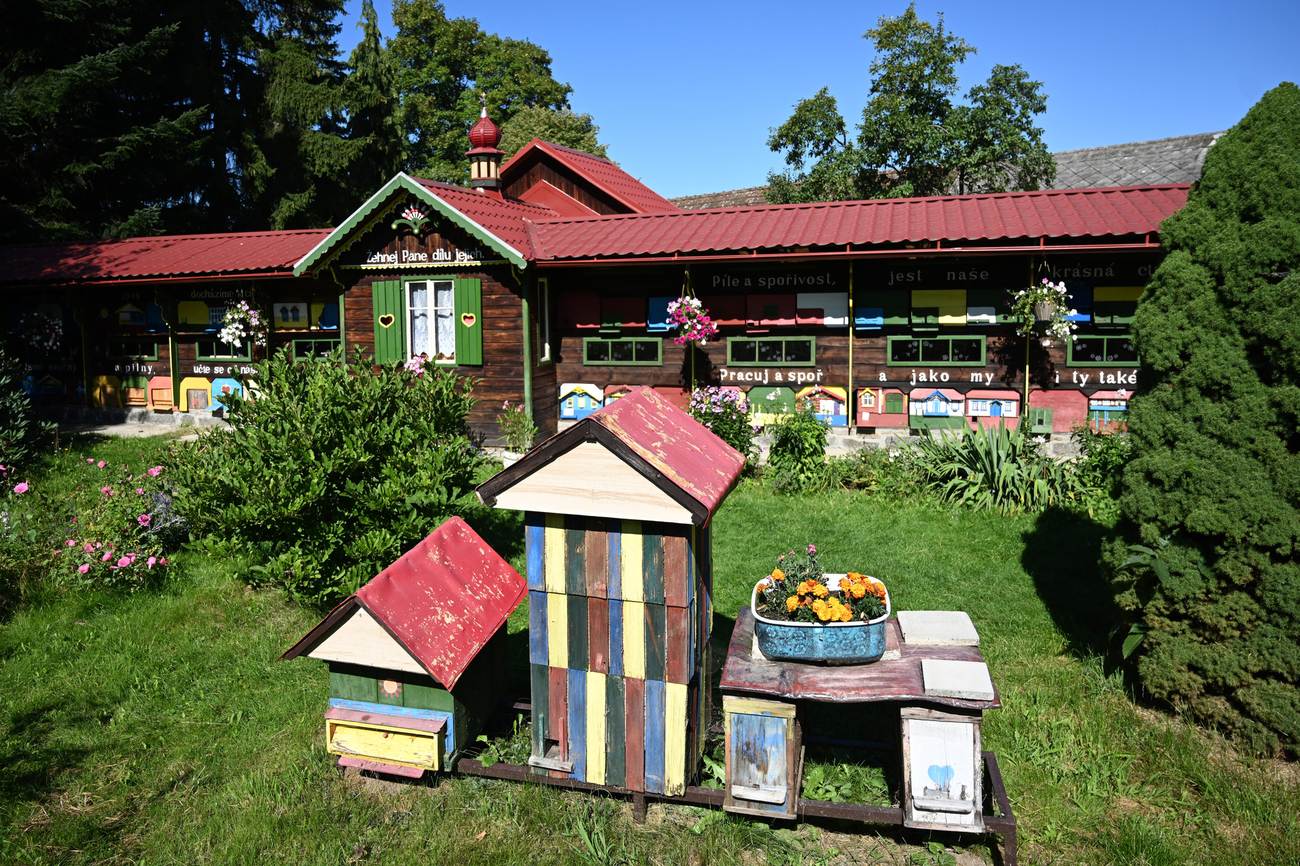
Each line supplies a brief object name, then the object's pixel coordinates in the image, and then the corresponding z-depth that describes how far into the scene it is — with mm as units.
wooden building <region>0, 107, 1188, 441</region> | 12602
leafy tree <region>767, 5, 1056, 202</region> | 26500
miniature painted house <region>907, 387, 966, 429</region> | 13117
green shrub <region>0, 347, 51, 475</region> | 11164
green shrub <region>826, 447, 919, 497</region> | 11414
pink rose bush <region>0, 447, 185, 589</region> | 8188
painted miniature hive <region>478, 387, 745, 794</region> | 4695
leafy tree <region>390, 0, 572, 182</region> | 40406
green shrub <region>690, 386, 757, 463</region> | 12297
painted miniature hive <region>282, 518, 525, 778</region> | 4941
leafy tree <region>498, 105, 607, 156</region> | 35375
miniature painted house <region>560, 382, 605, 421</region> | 14727
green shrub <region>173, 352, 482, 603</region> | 7043
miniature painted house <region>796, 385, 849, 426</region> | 13516
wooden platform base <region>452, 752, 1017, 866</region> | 4543
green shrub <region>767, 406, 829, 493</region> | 11781
